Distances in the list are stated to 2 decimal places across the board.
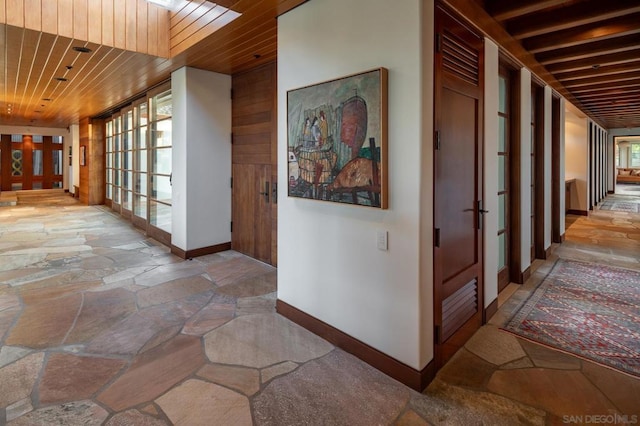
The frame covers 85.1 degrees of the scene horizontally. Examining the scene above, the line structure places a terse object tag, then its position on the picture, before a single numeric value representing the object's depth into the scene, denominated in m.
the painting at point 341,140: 2.15
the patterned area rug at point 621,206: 9.61
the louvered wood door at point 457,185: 2.23
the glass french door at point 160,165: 5.32
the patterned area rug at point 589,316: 2.50
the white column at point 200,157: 4.70
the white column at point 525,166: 3.82
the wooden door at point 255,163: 4.35
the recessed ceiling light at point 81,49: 3.84
